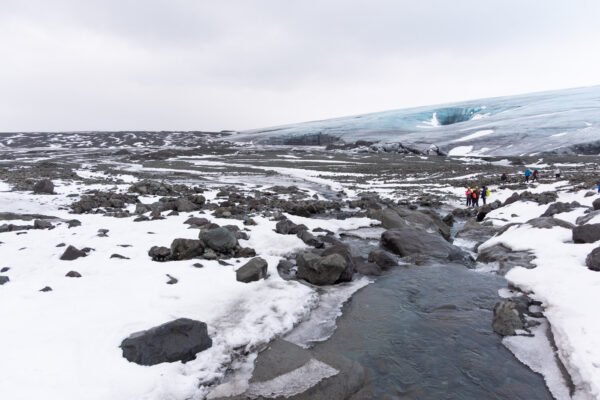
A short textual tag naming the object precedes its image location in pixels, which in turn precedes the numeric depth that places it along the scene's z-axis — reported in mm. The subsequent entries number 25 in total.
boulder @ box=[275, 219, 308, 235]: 12797
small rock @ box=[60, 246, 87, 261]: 8660
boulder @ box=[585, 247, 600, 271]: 7821
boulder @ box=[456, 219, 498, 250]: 13936
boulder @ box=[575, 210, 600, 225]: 11373
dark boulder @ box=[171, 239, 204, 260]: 9500
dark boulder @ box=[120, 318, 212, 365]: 5250
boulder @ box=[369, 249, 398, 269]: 10516
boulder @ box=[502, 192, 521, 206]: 19078
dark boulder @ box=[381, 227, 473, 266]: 11305
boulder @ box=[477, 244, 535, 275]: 9656
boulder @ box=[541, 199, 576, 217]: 14383
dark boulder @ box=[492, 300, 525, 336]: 6590
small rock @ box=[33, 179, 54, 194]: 19875
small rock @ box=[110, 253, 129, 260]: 9010
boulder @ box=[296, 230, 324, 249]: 11897
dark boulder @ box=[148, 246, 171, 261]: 9383
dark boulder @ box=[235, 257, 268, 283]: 8453
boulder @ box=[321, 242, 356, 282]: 9242
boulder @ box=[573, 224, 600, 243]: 9383
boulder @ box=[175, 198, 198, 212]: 15477
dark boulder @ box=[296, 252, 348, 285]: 8977
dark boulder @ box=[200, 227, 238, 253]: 10156
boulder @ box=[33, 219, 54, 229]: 11469
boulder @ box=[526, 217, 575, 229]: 11328
